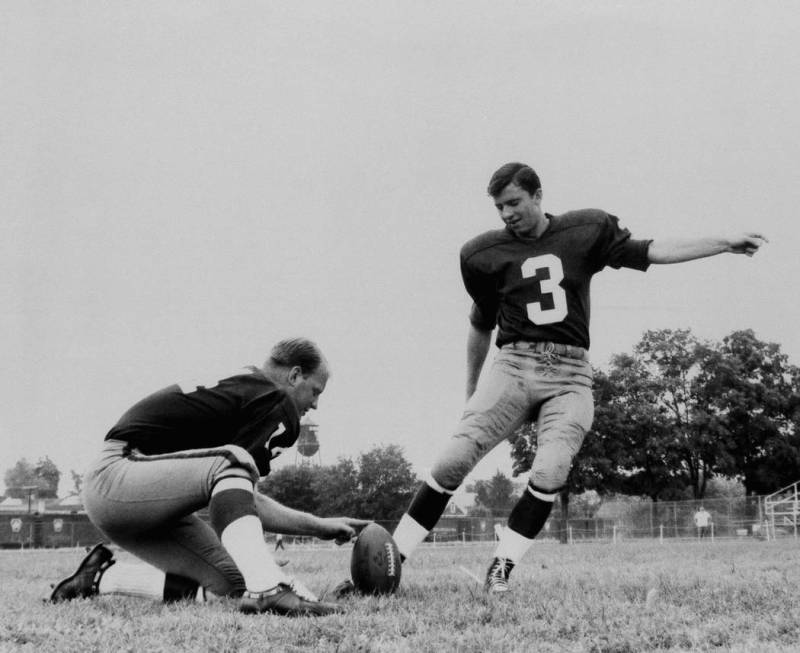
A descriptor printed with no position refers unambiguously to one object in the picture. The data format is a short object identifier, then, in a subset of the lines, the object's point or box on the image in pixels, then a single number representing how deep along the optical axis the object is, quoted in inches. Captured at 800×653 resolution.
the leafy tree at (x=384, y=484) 2864.2
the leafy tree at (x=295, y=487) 3120.1
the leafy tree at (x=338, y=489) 2876.5
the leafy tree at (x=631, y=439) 2050.9
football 189.0
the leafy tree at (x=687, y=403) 2170.2
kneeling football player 157.5
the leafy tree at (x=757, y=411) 2185.0
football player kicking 221.3
